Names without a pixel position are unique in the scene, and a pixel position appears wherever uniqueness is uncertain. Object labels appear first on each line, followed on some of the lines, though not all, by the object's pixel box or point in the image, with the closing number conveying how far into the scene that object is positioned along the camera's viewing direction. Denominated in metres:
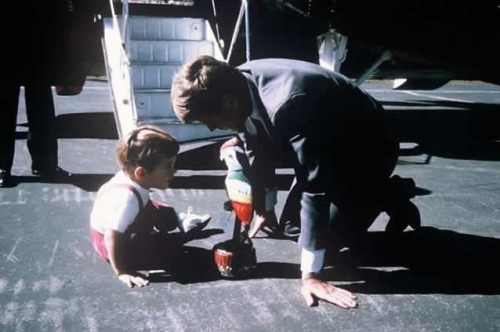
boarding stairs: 5.12
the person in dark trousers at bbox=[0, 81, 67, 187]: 3.94
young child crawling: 2.54
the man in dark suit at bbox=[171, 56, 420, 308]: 2.21
